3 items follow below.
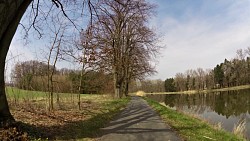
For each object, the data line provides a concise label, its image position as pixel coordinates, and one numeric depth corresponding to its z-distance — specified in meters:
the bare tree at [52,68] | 8.54
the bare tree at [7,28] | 4.30
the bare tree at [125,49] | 18.99
